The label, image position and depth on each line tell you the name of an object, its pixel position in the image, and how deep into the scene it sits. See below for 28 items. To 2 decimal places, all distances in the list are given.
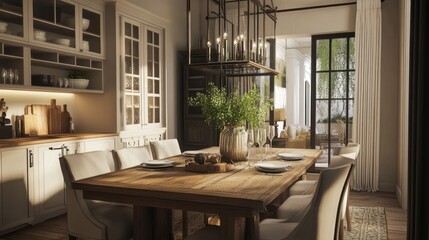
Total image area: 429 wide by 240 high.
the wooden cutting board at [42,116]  4.20
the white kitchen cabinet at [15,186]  3.32
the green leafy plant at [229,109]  2.87
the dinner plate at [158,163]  2.73
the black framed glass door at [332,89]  5.73
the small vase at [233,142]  2.96
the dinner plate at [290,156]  3.13
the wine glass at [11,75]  3.61
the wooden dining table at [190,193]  1.87
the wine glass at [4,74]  3.53
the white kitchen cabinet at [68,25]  3.86
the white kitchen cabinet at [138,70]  4.68
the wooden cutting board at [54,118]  4.41
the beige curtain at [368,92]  5.32
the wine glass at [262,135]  2.94
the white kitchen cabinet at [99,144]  4.23
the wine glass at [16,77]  3.66
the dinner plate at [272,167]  2.50
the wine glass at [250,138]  2.90
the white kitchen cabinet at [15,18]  3.53
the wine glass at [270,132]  3.15
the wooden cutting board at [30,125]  4.07
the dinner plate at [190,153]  3.39
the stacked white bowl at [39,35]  3.76
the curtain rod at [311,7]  5.58
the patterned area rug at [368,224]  3.44
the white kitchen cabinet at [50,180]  3.72
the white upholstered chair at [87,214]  2.39
